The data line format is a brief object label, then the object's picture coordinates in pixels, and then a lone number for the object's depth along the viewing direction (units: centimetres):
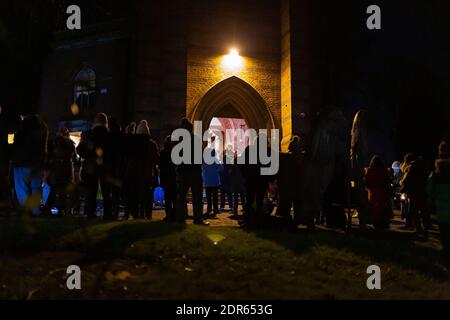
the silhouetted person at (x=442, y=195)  570
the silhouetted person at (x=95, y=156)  679
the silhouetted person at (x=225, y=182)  1098
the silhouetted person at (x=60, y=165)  794
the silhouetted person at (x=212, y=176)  997
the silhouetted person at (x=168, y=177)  778
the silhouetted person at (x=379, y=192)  796
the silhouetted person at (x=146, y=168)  747
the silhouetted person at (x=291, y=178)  730
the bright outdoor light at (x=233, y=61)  1669
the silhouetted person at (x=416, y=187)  820
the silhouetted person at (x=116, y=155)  702
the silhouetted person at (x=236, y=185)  1015
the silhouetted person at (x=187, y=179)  729
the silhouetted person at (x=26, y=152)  691
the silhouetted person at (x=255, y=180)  746
